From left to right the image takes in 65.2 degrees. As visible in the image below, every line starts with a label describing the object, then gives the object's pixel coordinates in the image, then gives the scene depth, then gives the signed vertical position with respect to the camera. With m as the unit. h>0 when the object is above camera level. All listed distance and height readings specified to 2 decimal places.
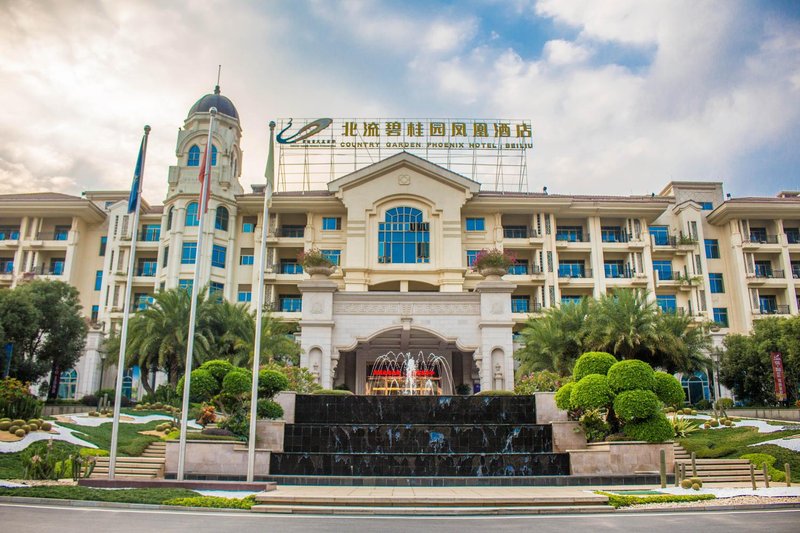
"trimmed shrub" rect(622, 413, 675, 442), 17.31 -0.59
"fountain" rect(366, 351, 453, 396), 33.44 +1.82
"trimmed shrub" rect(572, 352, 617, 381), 19.56 +1.35
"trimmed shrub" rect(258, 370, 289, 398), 18.91 +0.76
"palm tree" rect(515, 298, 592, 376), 31.23 +3.36
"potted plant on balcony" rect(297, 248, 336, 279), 28.67 +6.47
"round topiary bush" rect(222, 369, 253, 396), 18.00 +0.72
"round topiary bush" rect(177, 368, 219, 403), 18.03 +0.69
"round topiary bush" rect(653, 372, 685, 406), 18.48 +0.55
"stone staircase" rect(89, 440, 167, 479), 16.42 -1.54
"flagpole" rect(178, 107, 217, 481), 15.29 +2.27
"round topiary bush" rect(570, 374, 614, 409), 18.06 +0.40
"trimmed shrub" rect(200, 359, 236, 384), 18.58 +1.18
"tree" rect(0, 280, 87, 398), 31.48 +4.22
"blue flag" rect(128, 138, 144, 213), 17.05 +5.92
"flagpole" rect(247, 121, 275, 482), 15.17 +2.68
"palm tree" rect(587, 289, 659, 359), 30.22 +3.85
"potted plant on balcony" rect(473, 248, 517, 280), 28.64 +6.50
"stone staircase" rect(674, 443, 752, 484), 16.58 -1.65
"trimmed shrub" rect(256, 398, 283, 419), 18.62 -0.01
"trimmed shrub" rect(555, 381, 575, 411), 18.97 +0.34
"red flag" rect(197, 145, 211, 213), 17.25 +6.36
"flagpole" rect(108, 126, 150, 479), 14.91 +1.65
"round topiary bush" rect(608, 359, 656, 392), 18.11 +0.88
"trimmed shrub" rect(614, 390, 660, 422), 17.52 +0.08
